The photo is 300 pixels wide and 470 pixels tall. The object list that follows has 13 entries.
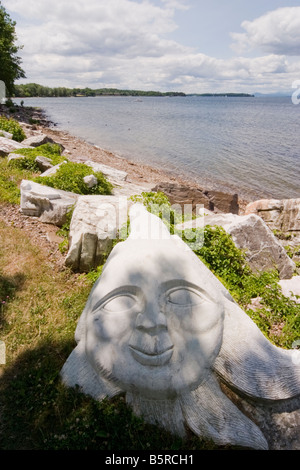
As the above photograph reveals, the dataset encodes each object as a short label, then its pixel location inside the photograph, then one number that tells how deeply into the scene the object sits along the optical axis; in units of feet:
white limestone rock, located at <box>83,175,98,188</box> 25.97
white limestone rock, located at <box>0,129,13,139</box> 40.59
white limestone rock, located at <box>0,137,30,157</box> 34.22
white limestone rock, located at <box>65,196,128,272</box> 17.08
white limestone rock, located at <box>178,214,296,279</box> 18.12
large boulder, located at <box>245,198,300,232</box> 25.27
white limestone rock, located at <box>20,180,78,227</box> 21.74
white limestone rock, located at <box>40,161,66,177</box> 27.32
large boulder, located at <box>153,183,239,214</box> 33.63
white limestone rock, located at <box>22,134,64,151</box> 42.47
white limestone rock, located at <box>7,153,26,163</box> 30.54
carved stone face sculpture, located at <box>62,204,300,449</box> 8.24
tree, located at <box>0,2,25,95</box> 92.09
